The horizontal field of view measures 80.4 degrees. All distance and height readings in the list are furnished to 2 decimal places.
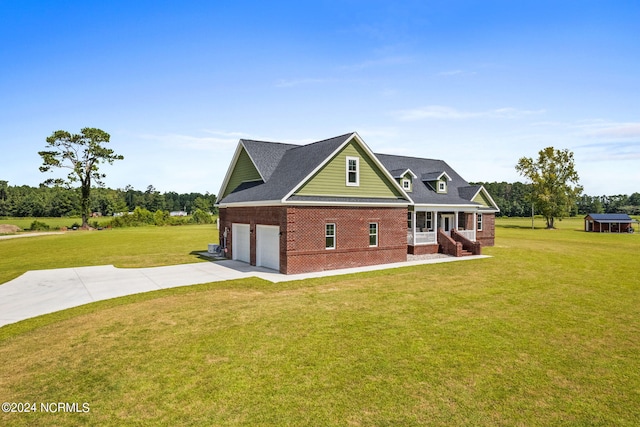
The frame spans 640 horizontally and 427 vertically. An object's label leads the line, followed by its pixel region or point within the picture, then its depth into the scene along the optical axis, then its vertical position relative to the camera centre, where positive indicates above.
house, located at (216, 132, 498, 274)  20.14 -0.10
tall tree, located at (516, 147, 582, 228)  65.25 +4.35
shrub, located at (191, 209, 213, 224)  80.00 -2.00
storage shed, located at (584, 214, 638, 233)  53.57 -2.45
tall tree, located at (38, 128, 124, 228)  60.28 +8.73
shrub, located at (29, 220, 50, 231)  60.16 -2.77
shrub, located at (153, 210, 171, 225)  72.81 -1.95
